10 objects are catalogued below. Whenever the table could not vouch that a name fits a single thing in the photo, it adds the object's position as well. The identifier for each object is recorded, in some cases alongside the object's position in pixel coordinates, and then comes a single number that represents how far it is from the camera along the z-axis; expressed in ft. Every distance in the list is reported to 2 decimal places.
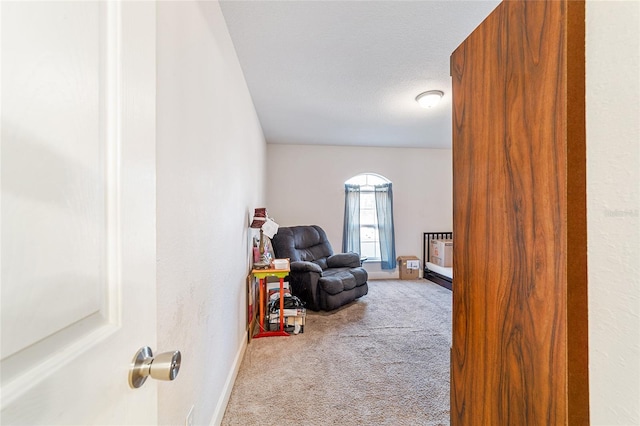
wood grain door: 2.34
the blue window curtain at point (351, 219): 15.78
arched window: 15.88
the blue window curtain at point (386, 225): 15.89
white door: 0.95
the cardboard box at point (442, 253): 14.87
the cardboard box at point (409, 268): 16.05
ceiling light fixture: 8.88
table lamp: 8.64
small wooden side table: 8.39
